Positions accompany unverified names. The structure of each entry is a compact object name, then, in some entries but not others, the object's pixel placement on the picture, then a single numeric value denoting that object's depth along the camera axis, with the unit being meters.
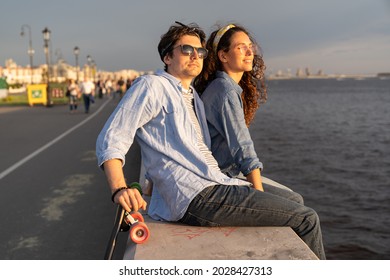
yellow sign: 30.23
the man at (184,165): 3.08
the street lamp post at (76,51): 46.47
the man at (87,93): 24.23
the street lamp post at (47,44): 29.95
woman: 3.52
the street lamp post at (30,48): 45.44
